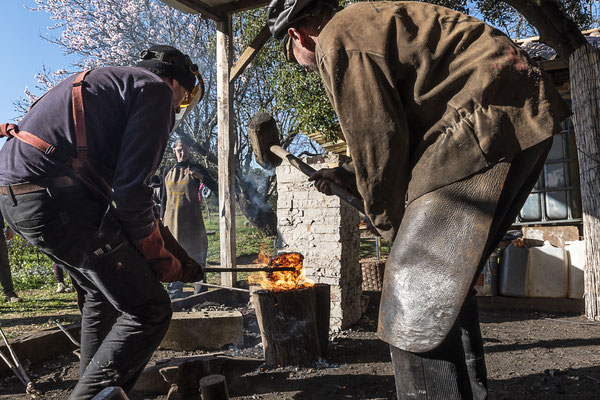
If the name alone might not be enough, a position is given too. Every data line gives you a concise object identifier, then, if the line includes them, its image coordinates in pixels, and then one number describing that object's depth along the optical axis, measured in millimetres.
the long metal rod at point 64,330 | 4066
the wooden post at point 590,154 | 5062
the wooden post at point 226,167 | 6043
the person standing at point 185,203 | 6996
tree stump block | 3928
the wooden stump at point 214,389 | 2371
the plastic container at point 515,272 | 5941
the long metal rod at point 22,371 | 3372
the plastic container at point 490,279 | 6066
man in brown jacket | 1529
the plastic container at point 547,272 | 5770
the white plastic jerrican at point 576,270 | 5660
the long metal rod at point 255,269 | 3338
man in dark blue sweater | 2264
